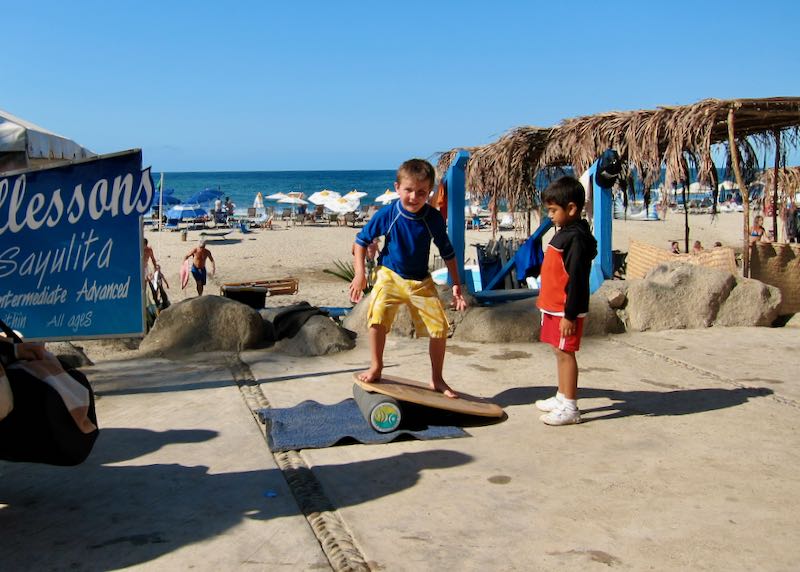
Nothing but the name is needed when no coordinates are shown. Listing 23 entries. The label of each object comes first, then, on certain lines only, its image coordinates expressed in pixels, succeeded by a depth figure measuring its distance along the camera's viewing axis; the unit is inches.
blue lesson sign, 217.9
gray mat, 163.5
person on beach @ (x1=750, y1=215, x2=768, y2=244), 710.5
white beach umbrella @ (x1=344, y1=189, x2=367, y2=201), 1653.3
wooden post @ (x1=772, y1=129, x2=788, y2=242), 378.6
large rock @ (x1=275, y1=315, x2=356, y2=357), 267.7
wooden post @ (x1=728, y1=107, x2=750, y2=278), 327.9
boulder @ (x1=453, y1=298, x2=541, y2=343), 277.3
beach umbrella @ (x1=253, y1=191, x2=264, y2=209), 1932.7
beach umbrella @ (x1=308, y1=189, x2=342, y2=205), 1678.5
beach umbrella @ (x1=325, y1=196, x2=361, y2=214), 1611.7
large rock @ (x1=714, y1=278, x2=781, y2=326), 301.0
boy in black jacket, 173.9
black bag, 113.7
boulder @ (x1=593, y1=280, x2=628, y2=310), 302.7
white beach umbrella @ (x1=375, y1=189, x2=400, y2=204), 1614.2
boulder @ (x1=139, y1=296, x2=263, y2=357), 269.6
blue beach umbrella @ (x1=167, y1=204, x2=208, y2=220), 1505.9
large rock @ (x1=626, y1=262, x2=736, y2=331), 297.9
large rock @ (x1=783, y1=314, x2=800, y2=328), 306.5
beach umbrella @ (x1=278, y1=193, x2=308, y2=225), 1828.2
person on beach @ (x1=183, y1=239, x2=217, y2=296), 603.1
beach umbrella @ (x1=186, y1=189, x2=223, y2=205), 1728.6
